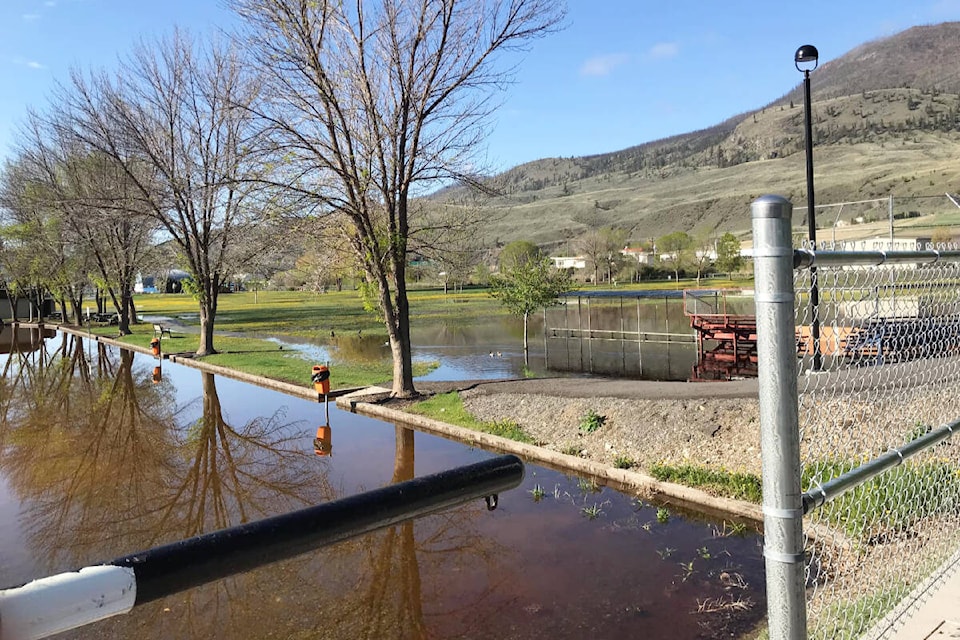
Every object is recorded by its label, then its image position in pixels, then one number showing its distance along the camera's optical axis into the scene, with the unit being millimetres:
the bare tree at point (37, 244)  40344
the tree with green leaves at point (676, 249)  97438
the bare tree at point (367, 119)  14578
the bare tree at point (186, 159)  25609
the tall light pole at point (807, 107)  12904
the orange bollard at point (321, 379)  15600
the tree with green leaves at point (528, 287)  28922
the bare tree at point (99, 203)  31219
